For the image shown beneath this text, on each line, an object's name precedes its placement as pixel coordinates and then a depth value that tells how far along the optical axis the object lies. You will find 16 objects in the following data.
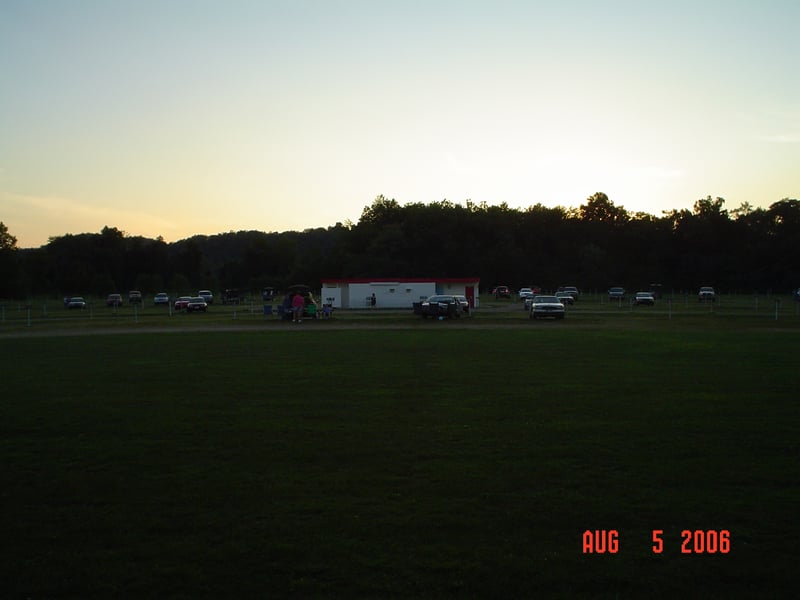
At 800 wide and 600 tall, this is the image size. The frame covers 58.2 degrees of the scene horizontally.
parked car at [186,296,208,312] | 64.06
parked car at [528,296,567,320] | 47.56
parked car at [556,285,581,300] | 87.22
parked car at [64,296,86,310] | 75.44
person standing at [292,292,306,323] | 47.33
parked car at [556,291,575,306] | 71.88
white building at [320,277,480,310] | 67.50
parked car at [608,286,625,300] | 90.06
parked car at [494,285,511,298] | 99.09
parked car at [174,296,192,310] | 68.00
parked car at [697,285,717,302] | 81.69
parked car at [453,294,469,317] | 53.47
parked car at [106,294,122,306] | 79.62
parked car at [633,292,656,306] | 69.81
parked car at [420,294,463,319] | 50.12
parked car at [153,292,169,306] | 85.06
